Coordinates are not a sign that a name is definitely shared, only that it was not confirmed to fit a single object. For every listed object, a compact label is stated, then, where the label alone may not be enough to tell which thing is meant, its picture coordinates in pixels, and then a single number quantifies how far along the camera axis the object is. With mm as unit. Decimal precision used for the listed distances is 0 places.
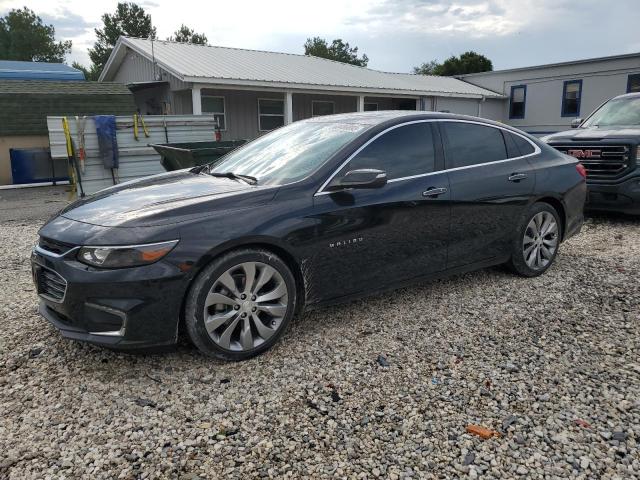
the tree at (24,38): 53188
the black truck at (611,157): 7148
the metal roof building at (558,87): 20250
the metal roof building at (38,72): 18828
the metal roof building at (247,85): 15898
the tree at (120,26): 46031
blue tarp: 11391
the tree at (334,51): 73000
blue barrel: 13922
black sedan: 2957
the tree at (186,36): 59062
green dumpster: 8633
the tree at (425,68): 69125
